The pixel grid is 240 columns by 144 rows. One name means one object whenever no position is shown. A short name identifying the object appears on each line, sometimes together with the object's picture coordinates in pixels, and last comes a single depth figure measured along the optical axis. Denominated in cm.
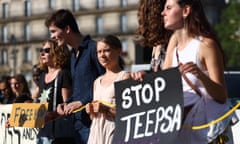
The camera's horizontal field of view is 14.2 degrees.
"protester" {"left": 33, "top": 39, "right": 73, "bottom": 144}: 865
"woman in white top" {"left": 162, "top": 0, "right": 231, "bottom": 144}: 575
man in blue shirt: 817
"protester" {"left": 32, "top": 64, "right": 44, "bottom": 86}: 1117
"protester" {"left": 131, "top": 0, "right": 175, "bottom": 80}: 688
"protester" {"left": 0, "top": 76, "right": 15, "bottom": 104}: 1315
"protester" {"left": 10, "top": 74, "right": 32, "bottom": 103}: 1167
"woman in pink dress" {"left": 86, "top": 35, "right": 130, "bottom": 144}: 752
